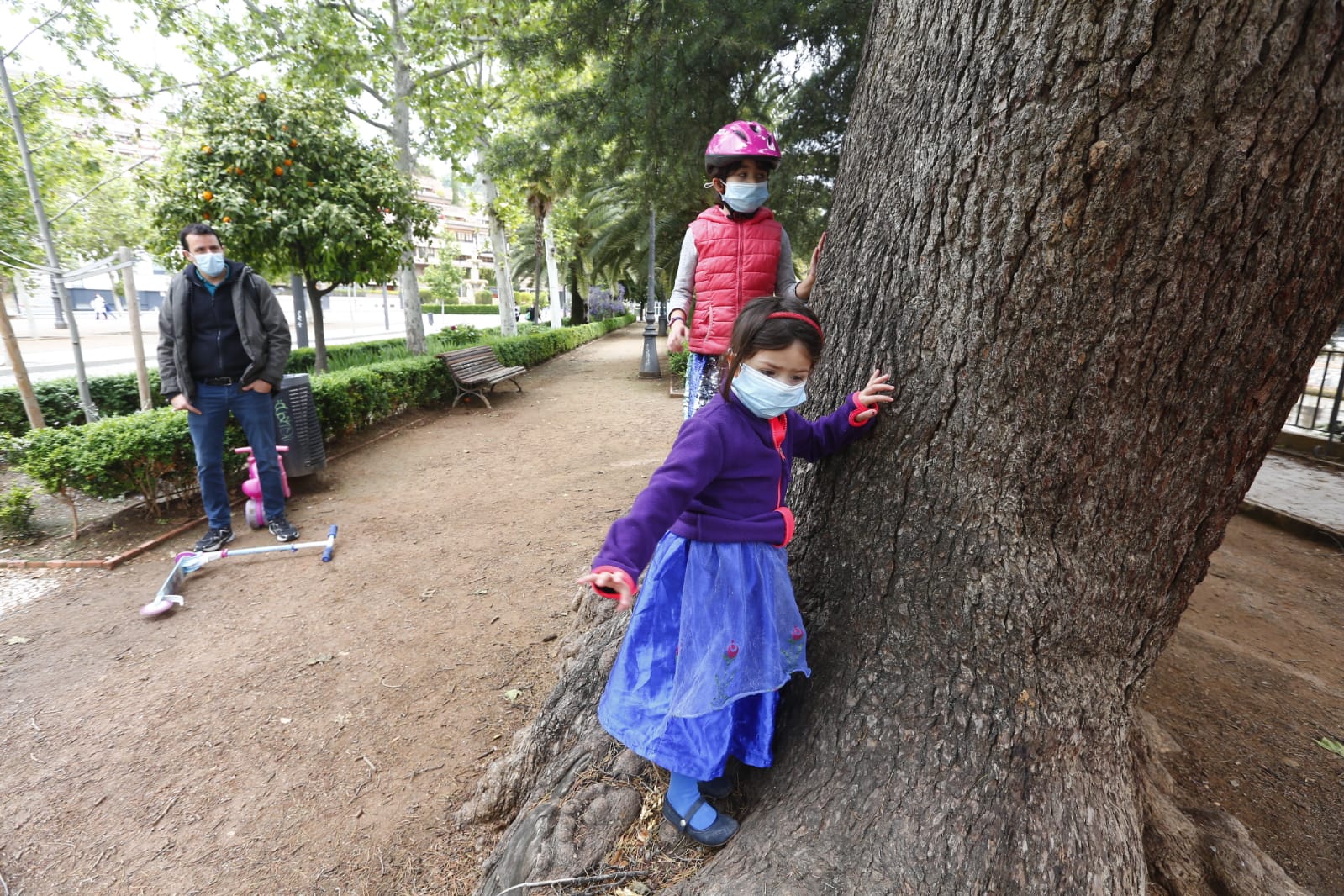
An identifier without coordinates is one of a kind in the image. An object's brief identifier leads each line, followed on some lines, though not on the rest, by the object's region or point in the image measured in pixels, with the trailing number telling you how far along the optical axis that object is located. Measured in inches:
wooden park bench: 371.6
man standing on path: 162.1
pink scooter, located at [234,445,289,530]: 188.7
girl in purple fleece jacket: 62.0
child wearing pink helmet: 98.0
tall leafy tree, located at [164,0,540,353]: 369.4
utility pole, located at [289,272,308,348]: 433.3
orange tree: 269.4
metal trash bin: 212.1
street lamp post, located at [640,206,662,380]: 527.8
